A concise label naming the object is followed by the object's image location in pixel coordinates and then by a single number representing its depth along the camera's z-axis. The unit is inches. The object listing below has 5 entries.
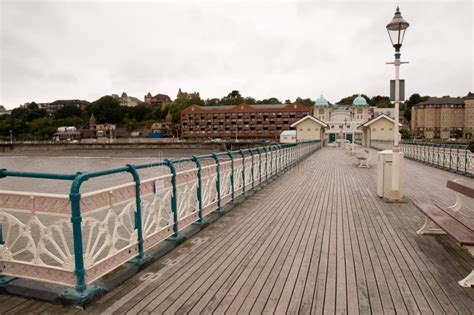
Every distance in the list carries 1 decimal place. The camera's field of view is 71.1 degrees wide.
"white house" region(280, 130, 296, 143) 1966.5
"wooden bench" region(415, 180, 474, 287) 130.9
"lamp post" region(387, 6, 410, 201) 280.0
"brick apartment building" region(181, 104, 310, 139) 3528.5
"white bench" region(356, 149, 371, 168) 653.9
